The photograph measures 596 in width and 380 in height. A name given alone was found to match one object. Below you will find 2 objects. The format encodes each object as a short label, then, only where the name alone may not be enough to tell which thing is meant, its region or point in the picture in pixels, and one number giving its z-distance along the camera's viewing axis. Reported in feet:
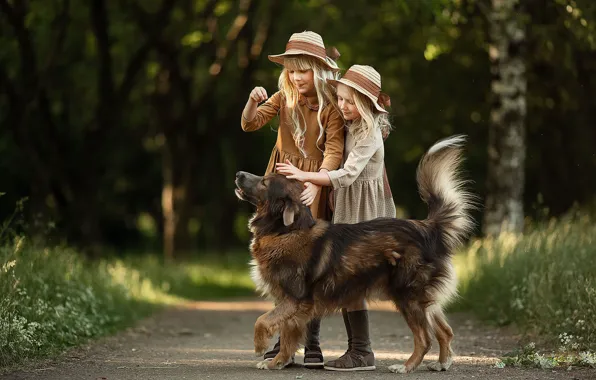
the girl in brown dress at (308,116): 61.46
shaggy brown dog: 57.93
